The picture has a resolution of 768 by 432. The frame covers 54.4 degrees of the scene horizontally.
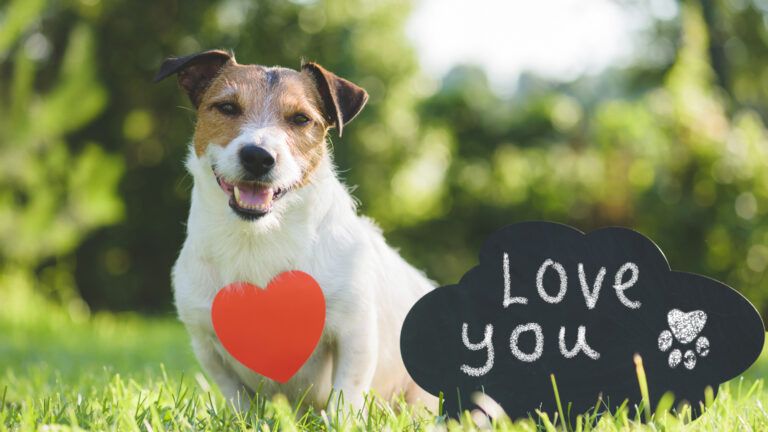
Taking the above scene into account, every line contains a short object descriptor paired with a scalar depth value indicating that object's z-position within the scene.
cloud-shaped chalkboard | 2.66
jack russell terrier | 2.71
